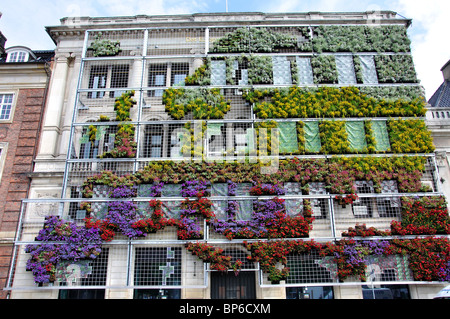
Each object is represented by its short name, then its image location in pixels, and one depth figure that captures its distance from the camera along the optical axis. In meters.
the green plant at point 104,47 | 22.09
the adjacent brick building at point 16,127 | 21.19
